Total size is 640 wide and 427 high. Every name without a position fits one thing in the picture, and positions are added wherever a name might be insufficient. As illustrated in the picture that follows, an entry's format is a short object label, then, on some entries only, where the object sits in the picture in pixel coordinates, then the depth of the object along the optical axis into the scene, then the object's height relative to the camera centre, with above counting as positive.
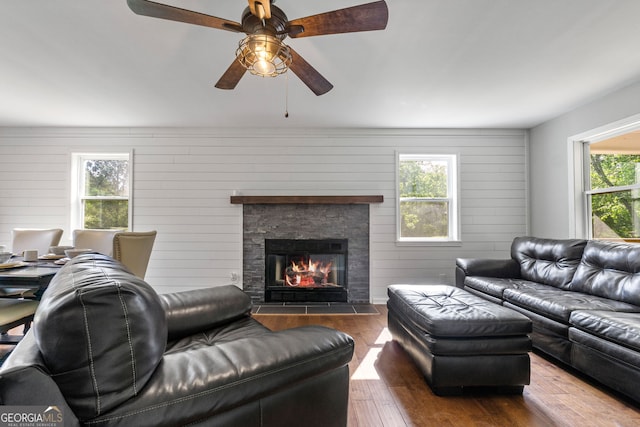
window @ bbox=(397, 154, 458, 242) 4.31 +0.36
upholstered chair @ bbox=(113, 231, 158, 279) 2.77 -0.28
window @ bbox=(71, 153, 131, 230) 4.24 +0.42
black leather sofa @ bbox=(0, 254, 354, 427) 0.71 -0.43
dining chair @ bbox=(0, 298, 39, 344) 1.94 -0.63
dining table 1.86 -0.35
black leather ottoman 1.85 -0.80
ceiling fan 1.38 +0.98
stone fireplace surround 4.15 -0.13
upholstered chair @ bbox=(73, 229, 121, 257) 3.17 -0.22
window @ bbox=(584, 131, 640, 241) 3.03 +0.38
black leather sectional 1.87 -0.63
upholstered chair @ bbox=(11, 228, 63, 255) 3.31 -0.23
